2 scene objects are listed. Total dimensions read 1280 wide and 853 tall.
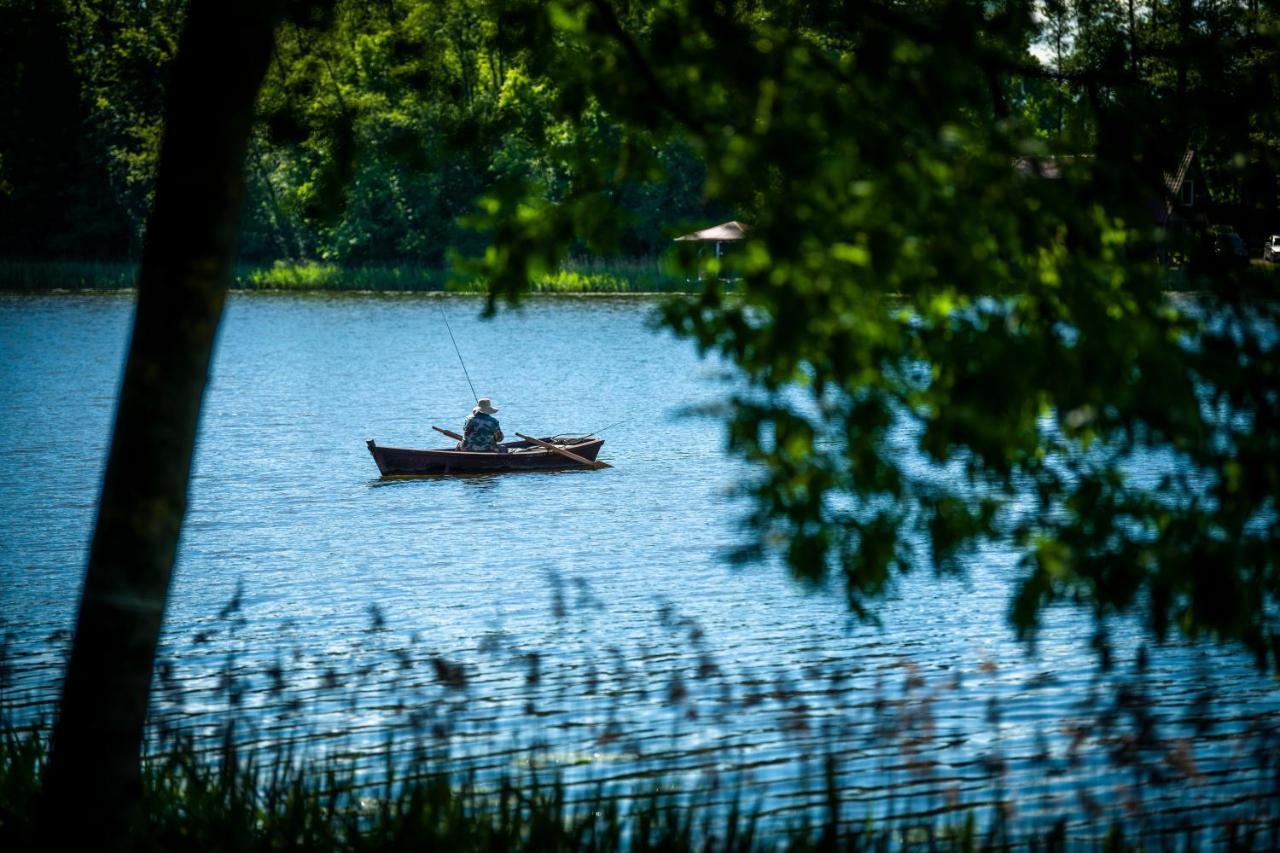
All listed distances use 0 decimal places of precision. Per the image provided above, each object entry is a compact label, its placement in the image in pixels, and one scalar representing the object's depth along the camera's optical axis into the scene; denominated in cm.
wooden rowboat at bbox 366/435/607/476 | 5391
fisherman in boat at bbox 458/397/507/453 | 5447
